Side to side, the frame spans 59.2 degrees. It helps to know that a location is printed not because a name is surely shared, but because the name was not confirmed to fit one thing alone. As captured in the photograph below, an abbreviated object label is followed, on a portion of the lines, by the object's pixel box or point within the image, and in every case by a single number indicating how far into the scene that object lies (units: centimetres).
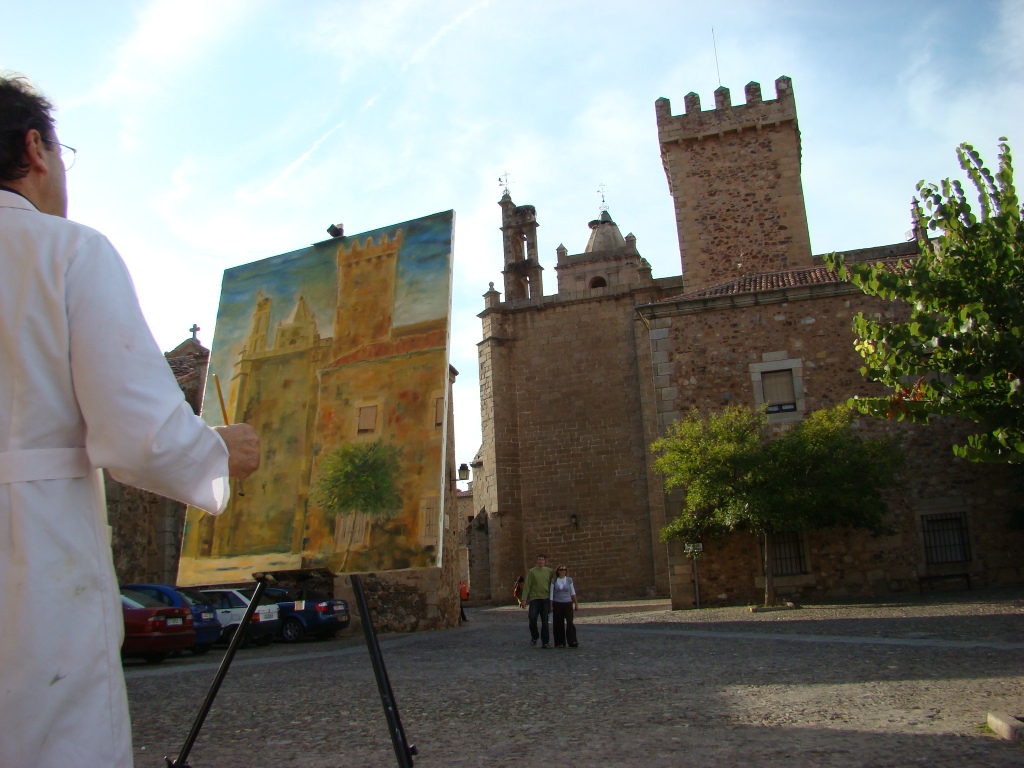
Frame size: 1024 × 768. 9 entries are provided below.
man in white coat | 145
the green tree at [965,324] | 668
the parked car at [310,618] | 1636
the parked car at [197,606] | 1414
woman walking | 1220
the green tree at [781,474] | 1548
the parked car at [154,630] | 1266
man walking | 1259
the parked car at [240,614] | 1586
